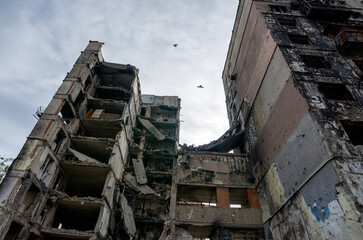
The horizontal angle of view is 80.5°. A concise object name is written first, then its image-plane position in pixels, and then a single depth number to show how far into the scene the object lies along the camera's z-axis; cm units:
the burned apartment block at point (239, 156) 1095
